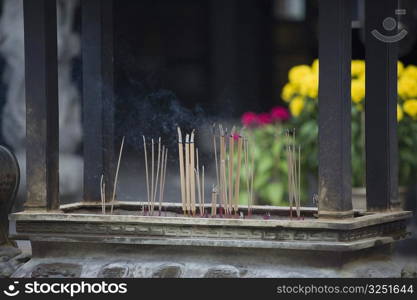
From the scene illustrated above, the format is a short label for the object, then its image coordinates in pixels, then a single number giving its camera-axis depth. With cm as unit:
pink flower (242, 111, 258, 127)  1485
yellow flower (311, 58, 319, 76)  1492
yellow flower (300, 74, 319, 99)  1457
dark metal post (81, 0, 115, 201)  1182
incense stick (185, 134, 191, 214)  1066
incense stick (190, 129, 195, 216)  1074
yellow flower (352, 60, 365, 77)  1455
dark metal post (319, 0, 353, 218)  985
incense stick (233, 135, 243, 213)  1073
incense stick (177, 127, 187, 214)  1073
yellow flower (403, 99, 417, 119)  1412
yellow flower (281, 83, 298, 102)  1504
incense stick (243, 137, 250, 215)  1040
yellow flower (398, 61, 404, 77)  1465
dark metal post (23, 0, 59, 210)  1081
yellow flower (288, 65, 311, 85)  1482
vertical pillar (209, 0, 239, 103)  1784
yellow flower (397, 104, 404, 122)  1409
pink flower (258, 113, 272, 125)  1498
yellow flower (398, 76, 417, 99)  1439
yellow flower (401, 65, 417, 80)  1461
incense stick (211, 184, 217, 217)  1074
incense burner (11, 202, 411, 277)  984
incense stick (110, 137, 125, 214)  1130
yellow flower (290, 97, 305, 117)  1473
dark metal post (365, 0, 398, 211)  1065
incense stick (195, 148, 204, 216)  1074
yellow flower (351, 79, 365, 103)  1399
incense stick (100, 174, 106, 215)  1126
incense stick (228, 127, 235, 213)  1070
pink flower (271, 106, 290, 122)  1493
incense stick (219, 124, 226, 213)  1058
